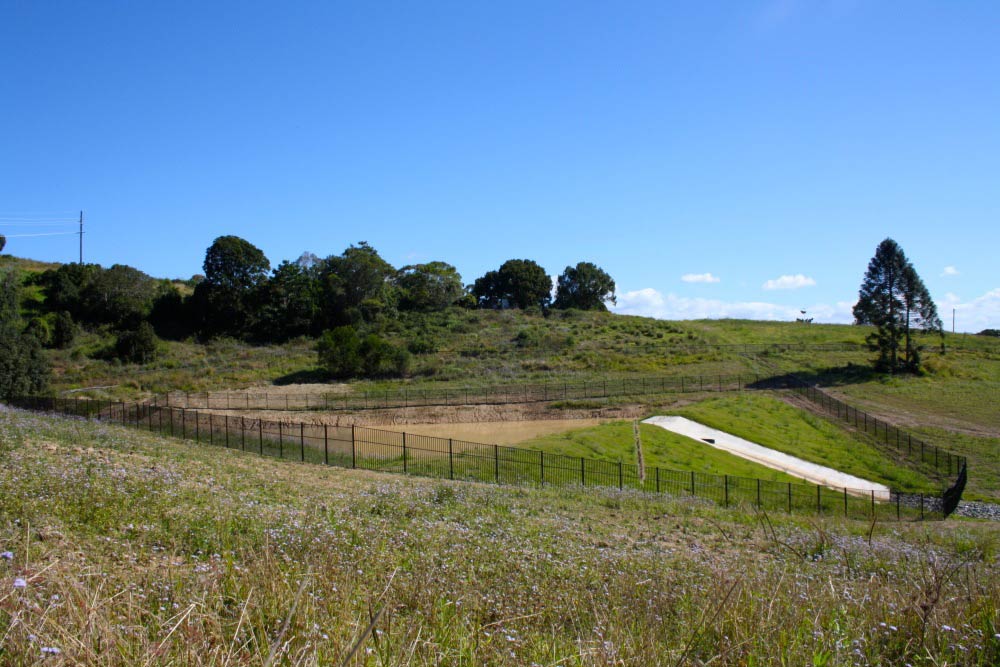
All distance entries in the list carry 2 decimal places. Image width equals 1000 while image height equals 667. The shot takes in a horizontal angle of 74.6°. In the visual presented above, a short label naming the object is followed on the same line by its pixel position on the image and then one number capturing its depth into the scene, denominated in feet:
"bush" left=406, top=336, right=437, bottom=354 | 253.85
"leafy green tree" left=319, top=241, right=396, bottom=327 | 287.69
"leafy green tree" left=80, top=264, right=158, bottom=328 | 257.96
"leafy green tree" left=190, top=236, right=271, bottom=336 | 271.90
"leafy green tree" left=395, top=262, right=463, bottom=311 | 342.23
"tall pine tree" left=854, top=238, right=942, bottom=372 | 237.86
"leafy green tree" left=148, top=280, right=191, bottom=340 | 263.45
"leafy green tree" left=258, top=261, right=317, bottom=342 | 275.59
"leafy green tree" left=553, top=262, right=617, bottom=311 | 412.36
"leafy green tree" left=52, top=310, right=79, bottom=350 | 232.94
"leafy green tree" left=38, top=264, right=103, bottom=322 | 257.34
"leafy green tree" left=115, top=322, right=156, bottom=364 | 224.53
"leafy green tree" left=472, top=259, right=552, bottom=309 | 401.90
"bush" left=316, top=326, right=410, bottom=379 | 211.41
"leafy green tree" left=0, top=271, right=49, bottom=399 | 140.67
